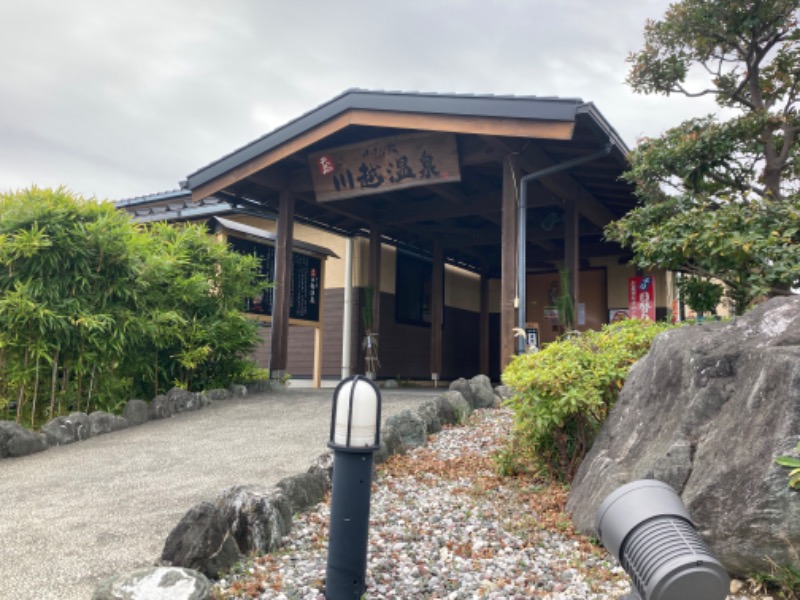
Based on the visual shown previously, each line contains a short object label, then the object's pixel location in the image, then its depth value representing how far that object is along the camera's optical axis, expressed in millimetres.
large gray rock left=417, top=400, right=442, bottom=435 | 5594
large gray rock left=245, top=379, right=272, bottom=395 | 8414
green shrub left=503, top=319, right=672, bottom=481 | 3900
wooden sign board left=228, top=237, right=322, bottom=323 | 9820
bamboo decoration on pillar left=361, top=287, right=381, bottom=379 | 11500
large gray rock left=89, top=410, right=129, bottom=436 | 6071
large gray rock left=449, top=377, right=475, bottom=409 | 6634
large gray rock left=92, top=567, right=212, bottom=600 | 2283
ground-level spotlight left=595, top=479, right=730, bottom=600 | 1821
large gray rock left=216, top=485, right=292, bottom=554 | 2998
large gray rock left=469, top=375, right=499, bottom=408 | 6730
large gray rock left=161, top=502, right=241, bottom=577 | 2713
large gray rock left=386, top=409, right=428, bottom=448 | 5145
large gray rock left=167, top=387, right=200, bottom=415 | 7059
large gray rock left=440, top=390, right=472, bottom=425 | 6005
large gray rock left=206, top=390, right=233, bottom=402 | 7637
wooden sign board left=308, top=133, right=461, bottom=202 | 8281
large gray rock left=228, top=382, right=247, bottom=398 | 8008
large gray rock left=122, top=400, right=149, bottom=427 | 6566
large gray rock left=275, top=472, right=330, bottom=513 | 3525
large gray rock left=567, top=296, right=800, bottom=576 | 2574
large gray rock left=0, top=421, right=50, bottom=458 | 5312
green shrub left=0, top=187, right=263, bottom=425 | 5855
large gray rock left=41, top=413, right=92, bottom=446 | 5723
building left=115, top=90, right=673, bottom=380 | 7789
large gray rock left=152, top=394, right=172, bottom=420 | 6891
